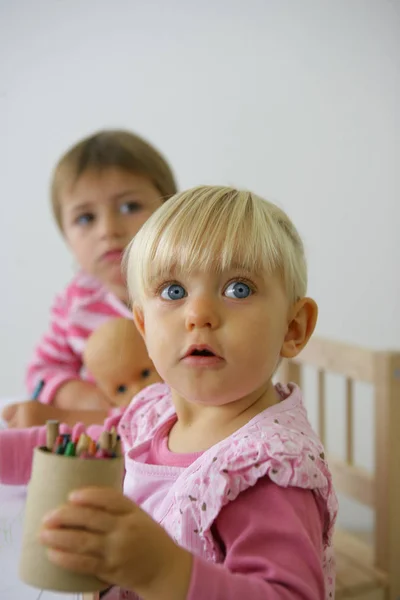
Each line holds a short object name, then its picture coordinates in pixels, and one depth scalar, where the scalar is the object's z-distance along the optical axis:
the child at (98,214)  1.04
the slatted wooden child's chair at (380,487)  1.00
